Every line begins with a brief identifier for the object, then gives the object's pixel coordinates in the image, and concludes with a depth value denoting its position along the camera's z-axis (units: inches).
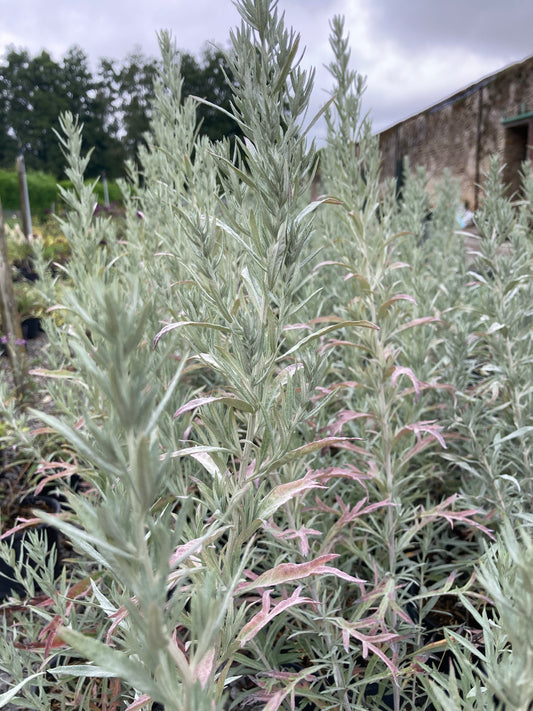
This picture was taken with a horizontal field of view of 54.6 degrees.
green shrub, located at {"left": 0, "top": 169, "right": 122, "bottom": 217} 888.9
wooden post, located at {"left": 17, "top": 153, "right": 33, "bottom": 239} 424.5
